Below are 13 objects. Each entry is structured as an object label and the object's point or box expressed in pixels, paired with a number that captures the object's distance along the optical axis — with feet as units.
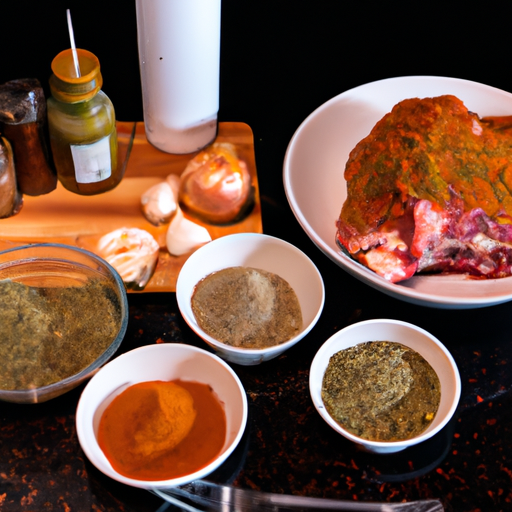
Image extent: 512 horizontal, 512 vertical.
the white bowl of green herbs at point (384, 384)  2.64
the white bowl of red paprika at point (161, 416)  2.46
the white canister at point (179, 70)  3.16
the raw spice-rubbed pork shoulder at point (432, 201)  3.11
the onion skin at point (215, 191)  3.58
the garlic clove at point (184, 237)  3.43
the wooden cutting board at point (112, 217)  3.45
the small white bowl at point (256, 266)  2.93
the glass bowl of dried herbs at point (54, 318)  2.65
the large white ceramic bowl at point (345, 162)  3.04
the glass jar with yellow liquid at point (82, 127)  3.06
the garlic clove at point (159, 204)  3.57
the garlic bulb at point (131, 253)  3.26
